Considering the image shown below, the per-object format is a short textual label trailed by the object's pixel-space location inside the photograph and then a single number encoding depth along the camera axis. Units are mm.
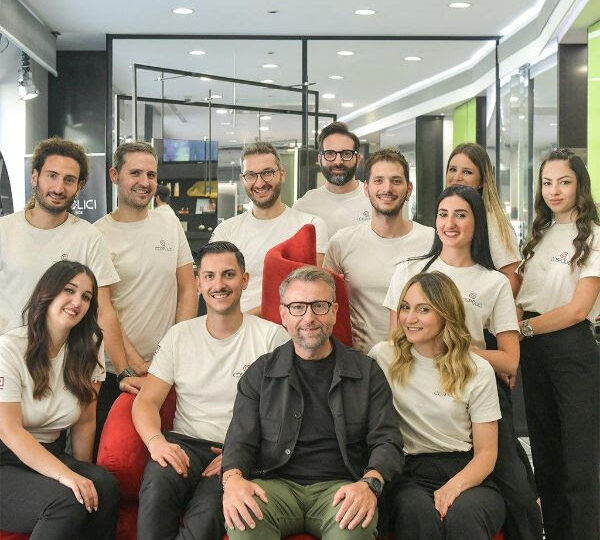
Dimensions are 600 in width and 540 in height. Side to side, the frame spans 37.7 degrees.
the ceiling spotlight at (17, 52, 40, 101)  8438
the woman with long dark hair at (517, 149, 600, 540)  3475
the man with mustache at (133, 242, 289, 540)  3174
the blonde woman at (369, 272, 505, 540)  2984
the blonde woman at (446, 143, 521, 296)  3521
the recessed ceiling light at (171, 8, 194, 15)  7934
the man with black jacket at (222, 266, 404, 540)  2857
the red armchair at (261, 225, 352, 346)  3338
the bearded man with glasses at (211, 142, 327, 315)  3838
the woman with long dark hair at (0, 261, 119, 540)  2895
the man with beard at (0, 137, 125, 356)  3441
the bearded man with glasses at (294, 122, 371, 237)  4227
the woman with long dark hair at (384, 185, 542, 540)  3205
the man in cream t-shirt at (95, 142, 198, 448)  3754
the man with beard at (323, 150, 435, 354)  3590
